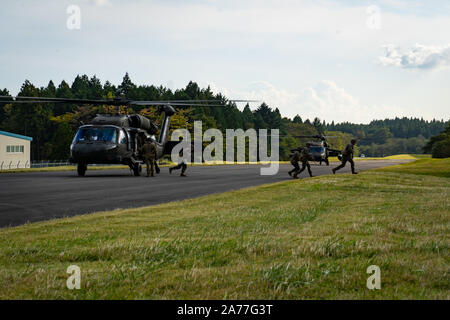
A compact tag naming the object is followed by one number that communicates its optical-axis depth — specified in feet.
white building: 208.74
